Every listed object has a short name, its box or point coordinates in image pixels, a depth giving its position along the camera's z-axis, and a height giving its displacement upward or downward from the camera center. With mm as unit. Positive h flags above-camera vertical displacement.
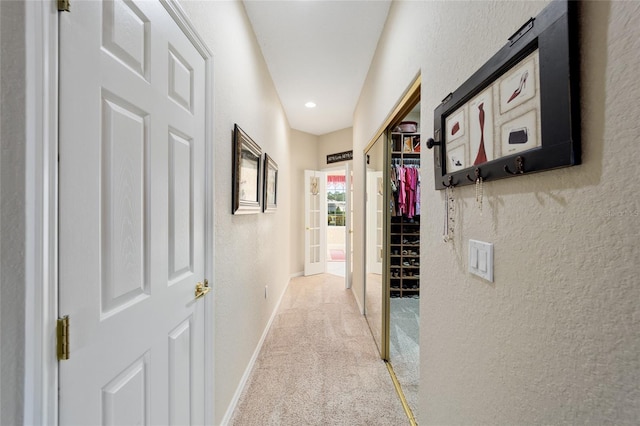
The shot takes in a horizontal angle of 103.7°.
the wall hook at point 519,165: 596 +115
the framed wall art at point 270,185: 2508 +320
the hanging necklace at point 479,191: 769 +68
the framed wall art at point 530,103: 485 +262
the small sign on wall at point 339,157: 4535 +1069
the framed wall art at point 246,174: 1622 +298
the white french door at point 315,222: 4879 -169
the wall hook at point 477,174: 762 +119
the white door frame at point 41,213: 519 +3
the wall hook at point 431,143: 1010 +284
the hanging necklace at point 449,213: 967 +1
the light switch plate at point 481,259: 746 -143
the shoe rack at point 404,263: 2498 -498
